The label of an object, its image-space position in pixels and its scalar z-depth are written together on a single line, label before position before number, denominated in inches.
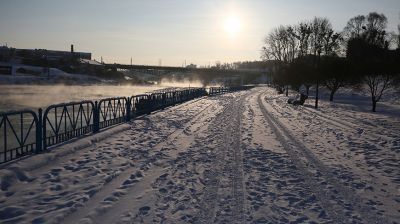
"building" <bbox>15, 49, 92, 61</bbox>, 5140.3
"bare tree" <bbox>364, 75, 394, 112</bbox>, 1346.8
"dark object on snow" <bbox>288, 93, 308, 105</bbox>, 1520.7
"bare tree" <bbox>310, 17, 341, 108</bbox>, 1804.9
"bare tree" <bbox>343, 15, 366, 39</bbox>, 3376.0
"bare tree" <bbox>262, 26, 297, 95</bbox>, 2787.9
